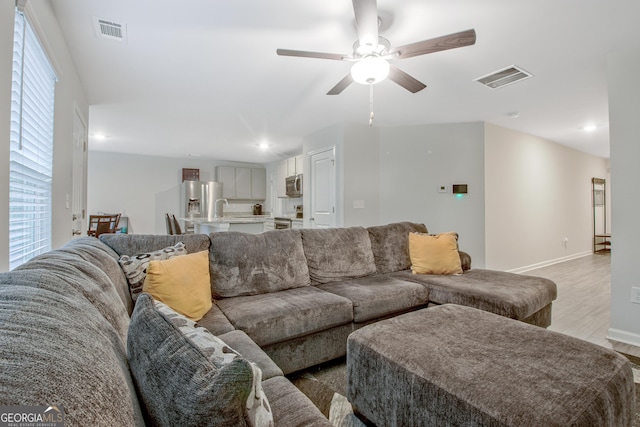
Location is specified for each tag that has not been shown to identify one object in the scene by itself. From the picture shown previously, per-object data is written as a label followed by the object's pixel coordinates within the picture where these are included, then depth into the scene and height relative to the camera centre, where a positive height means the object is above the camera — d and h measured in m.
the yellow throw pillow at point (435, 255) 2.76 -0.37
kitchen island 4.27 -0.12
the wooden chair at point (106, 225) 4.68 -0.14
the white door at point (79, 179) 2.84 +0.40
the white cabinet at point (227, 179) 7.70 +0.98
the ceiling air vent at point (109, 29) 2.10 +1.39
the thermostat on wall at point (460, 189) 4.41 +0.41
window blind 1.48 +0.40
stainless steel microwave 6.18 +0.66
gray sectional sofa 0.43 -0.34
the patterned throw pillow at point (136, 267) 1.67 -0.30
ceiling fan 1.71 +1.07
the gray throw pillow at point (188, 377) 0.53 -0.32
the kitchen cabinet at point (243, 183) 7.95 +0.91
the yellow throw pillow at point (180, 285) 1.65 -0.40
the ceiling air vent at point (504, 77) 2.80 +1.40
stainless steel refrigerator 7.11 +0.44
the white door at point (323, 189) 4.73 +0.46
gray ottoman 0.97 -0.61
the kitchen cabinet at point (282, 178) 7.02 +0.92
